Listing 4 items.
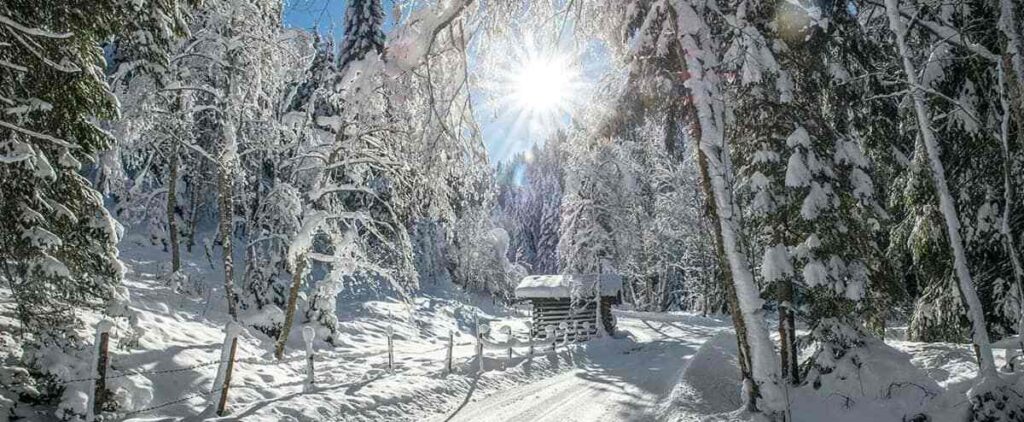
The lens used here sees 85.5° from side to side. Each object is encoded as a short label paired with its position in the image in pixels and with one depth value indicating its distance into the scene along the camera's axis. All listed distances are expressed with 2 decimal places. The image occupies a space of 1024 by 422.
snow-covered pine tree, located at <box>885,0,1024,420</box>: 6.91
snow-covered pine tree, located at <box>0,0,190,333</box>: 5.23
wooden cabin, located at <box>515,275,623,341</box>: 25.50
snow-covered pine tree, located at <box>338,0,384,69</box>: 19.97
